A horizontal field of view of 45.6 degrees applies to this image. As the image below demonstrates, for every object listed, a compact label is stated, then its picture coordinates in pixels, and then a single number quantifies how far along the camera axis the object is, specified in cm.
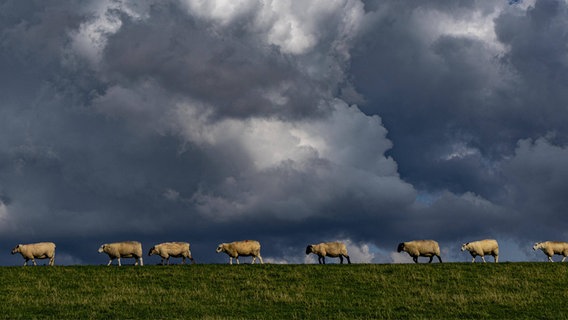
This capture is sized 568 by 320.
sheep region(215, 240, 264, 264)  5181
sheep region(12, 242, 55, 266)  5200
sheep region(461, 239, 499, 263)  5388
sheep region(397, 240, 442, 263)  5216
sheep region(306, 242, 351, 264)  5259
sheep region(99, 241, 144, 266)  5066
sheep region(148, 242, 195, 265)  5119
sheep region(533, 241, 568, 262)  5528
